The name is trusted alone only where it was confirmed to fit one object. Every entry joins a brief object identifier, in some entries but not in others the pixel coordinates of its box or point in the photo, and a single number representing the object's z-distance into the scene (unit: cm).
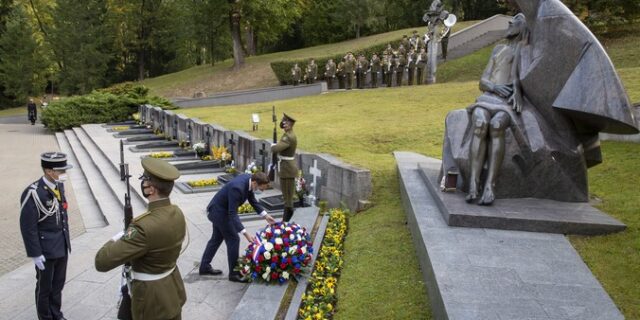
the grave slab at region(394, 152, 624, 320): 386
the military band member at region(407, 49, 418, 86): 2702
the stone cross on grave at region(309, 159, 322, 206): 959
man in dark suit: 601
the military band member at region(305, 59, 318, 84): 3068
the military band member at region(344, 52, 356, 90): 2894
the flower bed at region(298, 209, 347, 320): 496
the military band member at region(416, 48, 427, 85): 2665
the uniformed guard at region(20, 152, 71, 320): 504
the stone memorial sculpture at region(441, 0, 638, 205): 617
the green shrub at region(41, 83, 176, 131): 2511
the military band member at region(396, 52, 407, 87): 2759
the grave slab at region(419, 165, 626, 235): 556
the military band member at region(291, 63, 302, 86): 3109
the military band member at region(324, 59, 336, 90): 3014
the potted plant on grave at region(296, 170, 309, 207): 988
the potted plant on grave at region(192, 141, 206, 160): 1512
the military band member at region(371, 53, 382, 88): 2845
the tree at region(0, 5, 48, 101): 3928
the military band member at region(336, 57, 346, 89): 2938
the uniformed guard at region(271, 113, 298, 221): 852
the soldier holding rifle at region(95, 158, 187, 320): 348
